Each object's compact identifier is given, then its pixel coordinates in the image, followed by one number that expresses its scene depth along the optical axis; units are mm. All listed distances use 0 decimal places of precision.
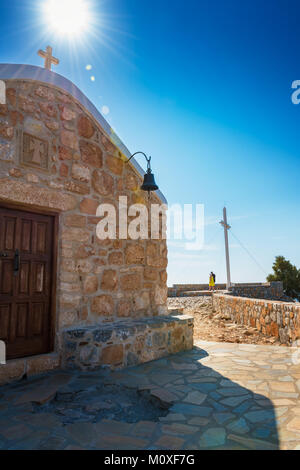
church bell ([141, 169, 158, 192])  5090
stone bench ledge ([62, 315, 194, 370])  4082
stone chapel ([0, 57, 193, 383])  3828
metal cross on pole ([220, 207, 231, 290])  18344
